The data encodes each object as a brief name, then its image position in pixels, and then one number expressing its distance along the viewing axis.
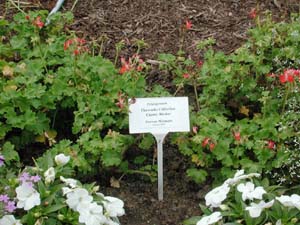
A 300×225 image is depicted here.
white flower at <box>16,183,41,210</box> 2.72
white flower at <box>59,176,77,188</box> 2.80
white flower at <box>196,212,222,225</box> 2.72
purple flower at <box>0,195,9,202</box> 2.68
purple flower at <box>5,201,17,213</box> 2.67
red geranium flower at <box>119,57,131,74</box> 3.54
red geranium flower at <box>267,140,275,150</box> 3.21
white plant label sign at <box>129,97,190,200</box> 3.26
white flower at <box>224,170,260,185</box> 2.89
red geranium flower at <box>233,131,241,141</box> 3.24
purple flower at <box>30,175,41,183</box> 2.78
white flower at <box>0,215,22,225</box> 2.69
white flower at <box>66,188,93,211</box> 2.71
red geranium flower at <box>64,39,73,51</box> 3.63
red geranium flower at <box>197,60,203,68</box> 3.87
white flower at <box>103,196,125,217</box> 2.79
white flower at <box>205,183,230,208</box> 2.79
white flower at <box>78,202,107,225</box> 2.69
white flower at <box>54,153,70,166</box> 2.93
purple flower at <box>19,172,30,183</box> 2.76
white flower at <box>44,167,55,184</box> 2.84
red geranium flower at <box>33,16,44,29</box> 3.79
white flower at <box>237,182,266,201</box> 2.75
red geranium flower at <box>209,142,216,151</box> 3.26
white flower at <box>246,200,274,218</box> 2.69
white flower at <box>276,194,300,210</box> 2.73
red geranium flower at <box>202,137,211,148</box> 3.26
